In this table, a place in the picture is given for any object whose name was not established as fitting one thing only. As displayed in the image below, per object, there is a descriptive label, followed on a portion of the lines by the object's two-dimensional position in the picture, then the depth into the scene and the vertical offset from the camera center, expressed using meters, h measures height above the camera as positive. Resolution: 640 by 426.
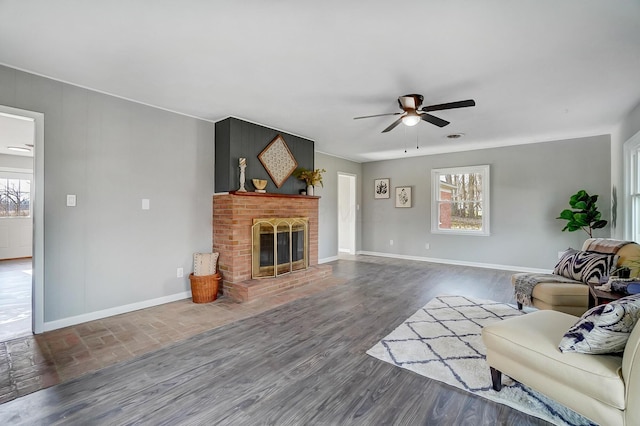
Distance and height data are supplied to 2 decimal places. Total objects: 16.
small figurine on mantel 3.97 +0.55
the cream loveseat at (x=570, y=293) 2.81 -0.80
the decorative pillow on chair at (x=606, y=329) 1.40 -0.58
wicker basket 3.67 -0.98
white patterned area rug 1.78 -1.16
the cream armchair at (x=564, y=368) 1.31 -0.81
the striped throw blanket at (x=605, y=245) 2.99 -0.36
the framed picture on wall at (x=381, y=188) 7.27 +0.60
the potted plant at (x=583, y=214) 4.44 -0.02
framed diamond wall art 4.50 +0.83
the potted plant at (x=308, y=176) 5.10 +0.63
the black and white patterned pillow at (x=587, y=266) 2.87 -0.56
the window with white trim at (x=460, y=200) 5.96 +0.26
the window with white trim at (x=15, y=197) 6.47 +0.30
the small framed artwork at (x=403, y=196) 6.91 +0.39
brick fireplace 3.90 -0.43
